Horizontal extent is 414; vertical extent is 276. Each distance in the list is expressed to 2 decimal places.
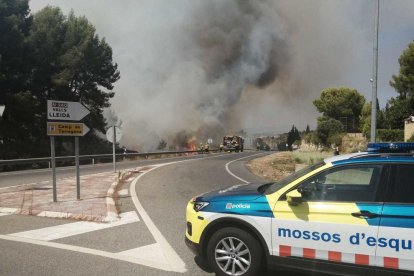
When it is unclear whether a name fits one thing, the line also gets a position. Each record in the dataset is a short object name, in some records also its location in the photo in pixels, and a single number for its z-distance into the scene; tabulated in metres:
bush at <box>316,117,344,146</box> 44.41
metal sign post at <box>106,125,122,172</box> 19.22
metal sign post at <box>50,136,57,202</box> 10.40
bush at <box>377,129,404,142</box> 30.75
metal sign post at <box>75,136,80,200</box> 10.72
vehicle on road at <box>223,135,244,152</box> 63.96
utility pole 15.07
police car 4.30
